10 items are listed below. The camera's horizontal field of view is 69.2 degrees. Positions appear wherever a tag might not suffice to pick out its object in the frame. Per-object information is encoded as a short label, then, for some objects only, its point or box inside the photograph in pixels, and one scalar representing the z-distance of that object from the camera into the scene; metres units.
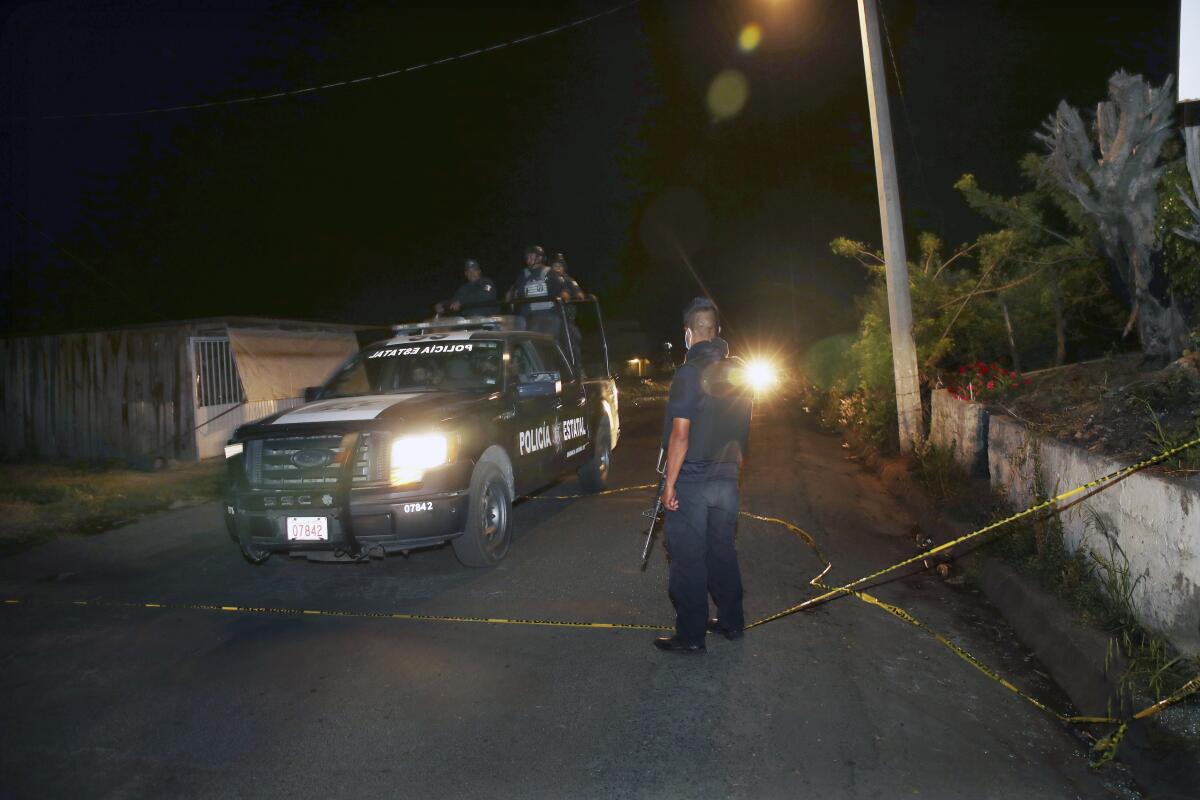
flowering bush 9.57
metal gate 14.05
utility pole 11.47
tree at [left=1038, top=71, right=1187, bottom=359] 8.43
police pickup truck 6.16
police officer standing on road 4.89
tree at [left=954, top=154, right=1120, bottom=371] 11.49
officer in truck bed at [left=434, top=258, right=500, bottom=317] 11.63
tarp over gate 14.76
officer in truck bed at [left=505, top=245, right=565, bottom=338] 11.12
